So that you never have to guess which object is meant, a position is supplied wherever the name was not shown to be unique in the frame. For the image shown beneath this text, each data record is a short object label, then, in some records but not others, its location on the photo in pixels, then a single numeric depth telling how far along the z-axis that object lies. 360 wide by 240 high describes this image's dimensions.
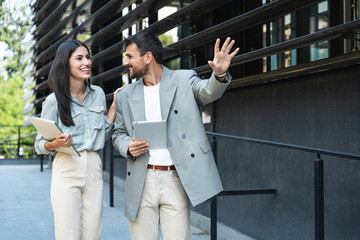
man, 3.31
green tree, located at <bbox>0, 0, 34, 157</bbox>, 29.75
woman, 3.43
